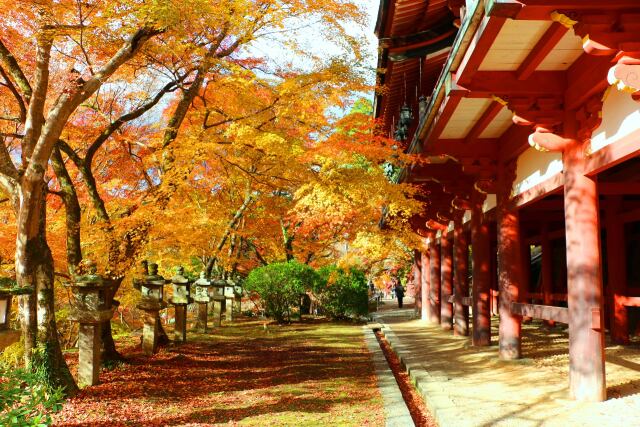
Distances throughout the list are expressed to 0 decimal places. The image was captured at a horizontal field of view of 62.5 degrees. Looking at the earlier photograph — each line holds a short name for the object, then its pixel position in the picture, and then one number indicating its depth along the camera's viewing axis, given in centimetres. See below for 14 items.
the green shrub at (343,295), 2112
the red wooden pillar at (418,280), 2199
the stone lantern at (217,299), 1848
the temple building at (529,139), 471
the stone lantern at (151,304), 1099
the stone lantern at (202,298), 1667
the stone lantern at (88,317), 780
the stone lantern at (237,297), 2252
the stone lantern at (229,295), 2086
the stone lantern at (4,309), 451
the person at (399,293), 3176
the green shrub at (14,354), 992
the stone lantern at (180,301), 1334
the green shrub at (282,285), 2036
